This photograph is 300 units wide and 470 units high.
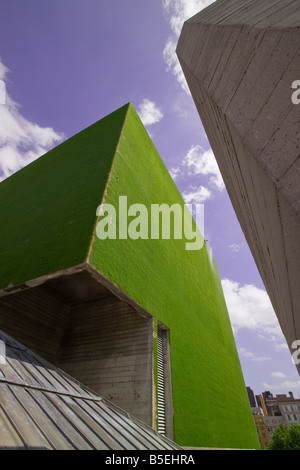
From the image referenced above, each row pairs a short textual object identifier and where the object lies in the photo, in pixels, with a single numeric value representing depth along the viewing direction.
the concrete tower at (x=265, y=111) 2.27
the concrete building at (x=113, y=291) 6.91
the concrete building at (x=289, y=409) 69.00
